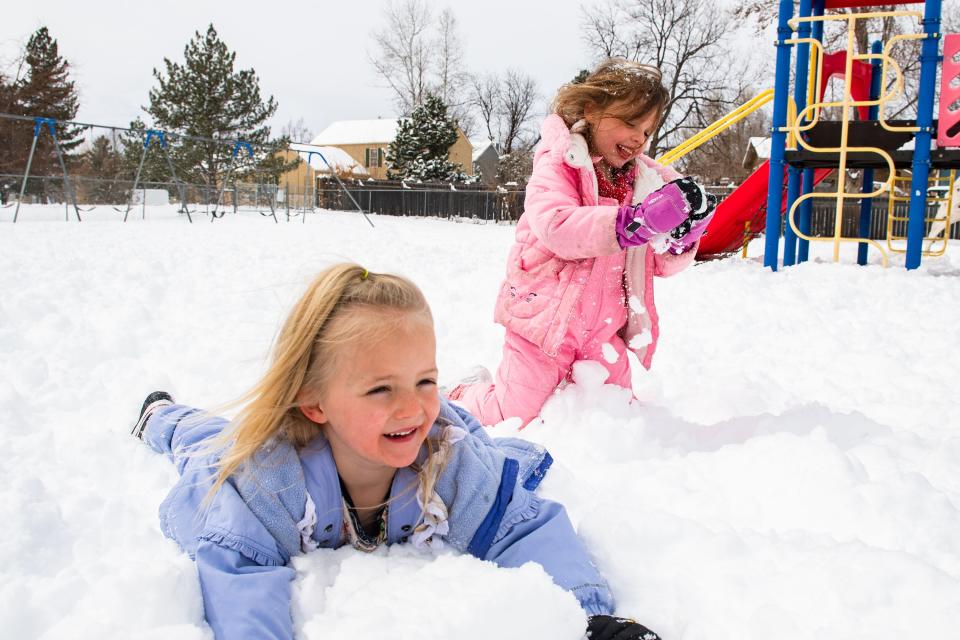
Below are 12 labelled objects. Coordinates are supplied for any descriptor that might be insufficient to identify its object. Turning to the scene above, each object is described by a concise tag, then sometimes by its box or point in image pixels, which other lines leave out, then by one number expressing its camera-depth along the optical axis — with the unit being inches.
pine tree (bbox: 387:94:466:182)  1227.2
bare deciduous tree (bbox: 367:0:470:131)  1358.3
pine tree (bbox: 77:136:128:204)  1254.3
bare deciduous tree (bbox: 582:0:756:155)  1032.8
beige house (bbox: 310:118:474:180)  1916.8
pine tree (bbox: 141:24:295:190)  1143.6
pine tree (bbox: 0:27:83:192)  941.2
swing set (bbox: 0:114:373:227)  535.4
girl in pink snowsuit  103.0
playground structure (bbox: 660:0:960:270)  245.4
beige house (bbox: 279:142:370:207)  1503.4
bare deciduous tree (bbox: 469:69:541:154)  1758.1
